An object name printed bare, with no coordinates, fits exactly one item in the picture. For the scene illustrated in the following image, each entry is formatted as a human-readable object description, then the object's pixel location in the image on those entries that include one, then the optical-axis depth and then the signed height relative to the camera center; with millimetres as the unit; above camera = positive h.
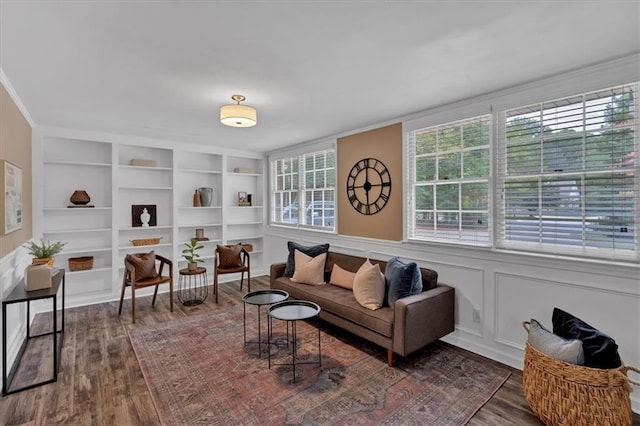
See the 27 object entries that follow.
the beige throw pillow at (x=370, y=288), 3084 -765
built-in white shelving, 4617 +178
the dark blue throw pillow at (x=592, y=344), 1950 -848
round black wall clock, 4055 +344
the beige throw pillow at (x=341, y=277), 3783 -803
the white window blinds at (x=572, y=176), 2352 +290
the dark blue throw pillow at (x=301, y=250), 4309 -552
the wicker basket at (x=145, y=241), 5055 -478
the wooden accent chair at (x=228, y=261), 4859 -769
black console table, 2400 -827
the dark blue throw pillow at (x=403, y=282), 2992 -680
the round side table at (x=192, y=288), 4664 -1298
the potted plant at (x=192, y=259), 4754 -708
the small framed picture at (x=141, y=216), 5172 -67
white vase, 5160 -100
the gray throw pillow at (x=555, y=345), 2012 -897
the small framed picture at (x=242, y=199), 6239 +251
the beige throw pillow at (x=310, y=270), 4012 -752
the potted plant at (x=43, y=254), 3222 -436
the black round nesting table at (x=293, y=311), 2668 -887
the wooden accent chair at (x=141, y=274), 4004 -814
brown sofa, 2703 -978
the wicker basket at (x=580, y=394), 1878 -1128
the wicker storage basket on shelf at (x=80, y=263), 4488 -731
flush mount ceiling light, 3033 +942
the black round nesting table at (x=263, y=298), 3084 -869
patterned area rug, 2178 -1383
